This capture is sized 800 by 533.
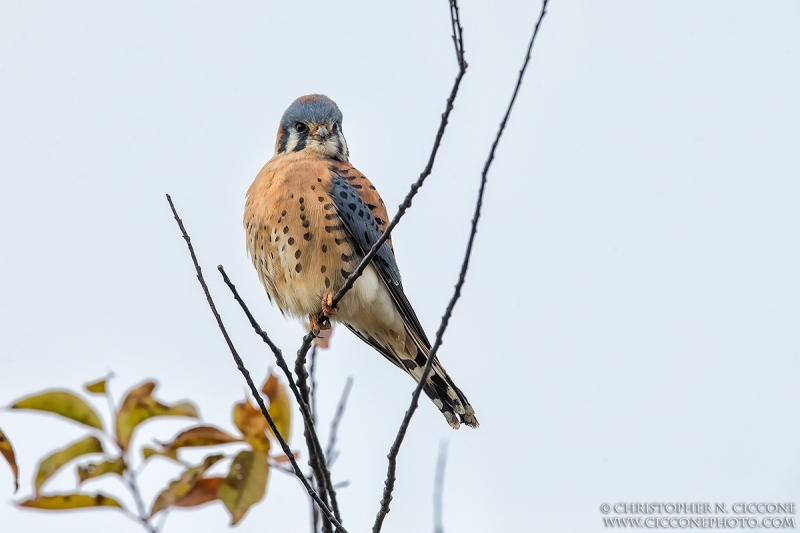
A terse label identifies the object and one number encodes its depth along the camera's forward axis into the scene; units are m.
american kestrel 8.04
